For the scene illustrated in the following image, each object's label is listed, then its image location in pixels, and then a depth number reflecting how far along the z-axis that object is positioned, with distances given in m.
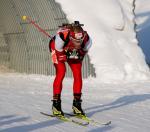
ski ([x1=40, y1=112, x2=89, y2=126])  15.18
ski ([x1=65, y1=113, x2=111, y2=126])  15.28
